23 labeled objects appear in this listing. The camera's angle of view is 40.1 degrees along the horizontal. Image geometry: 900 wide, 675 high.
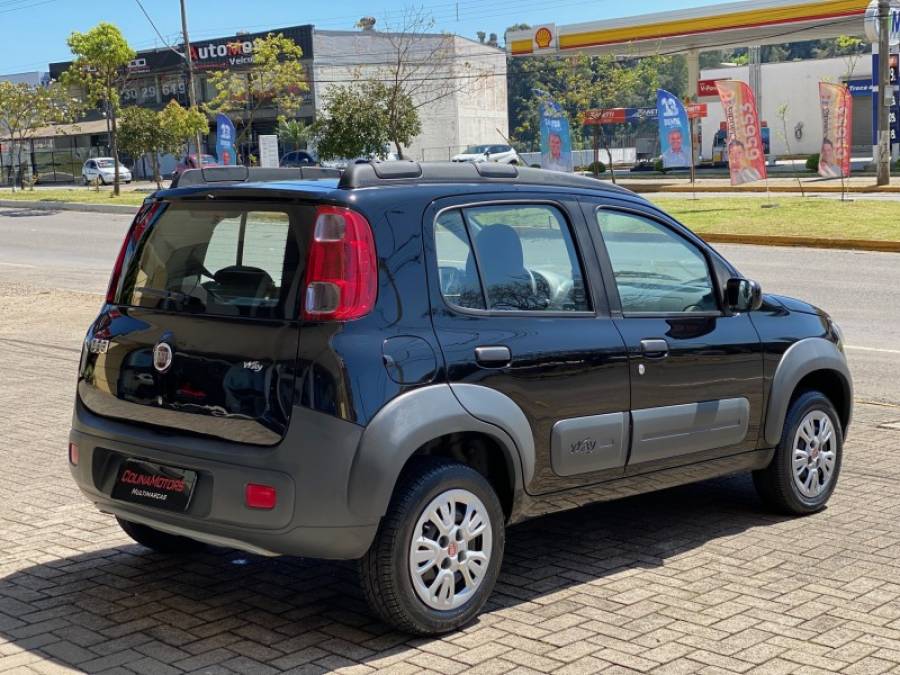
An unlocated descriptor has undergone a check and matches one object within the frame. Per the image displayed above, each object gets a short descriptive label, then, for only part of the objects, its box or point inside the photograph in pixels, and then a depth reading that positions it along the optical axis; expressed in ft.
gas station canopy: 153.69
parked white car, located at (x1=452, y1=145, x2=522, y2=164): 176.41
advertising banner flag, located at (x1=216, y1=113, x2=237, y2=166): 121.70
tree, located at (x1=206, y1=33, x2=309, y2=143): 148.36
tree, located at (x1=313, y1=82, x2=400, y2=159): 133.08
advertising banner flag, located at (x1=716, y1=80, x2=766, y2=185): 96.12
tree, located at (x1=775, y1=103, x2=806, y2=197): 162.15
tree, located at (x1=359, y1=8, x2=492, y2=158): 201.04
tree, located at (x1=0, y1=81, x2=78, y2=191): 174.60
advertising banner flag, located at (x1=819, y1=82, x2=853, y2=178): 99.04
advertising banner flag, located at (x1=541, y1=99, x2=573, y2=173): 124.67
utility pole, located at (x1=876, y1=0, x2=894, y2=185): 104.68
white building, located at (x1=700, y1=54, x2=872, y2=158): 210.18
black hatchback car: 14.42
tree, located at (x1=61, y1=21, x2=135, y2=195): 135.64
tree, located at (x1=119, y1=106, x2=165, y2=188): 159.94
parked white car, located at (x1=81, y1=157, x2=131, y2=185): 202.49
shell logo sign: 172.86
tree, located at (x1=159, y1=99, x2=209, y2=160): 144.77
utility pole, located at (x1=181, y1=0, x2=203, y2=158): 126.75
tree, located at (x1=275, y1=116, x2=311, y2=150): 214.90
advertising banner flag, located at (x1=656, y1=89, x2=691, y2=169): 119.65
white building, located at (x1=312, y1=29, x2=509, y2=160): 227.40
